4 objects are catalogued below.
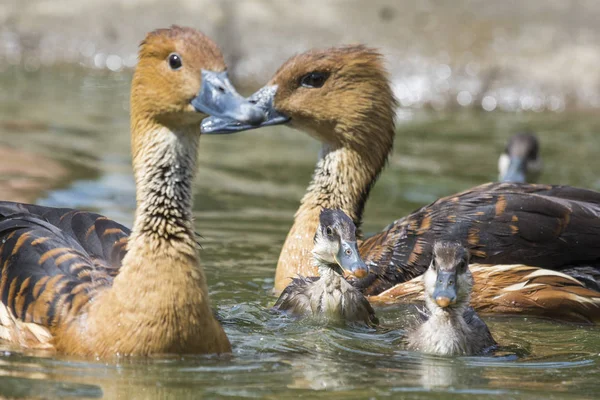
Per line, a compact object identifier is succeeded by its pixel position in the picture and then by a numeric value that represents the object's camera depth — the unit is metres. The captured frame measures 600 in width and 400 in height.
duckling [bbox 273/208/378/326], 15.48
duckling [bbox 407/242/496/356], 14.26
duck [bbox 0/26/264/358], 12.36
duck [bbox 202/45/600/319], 16.75
